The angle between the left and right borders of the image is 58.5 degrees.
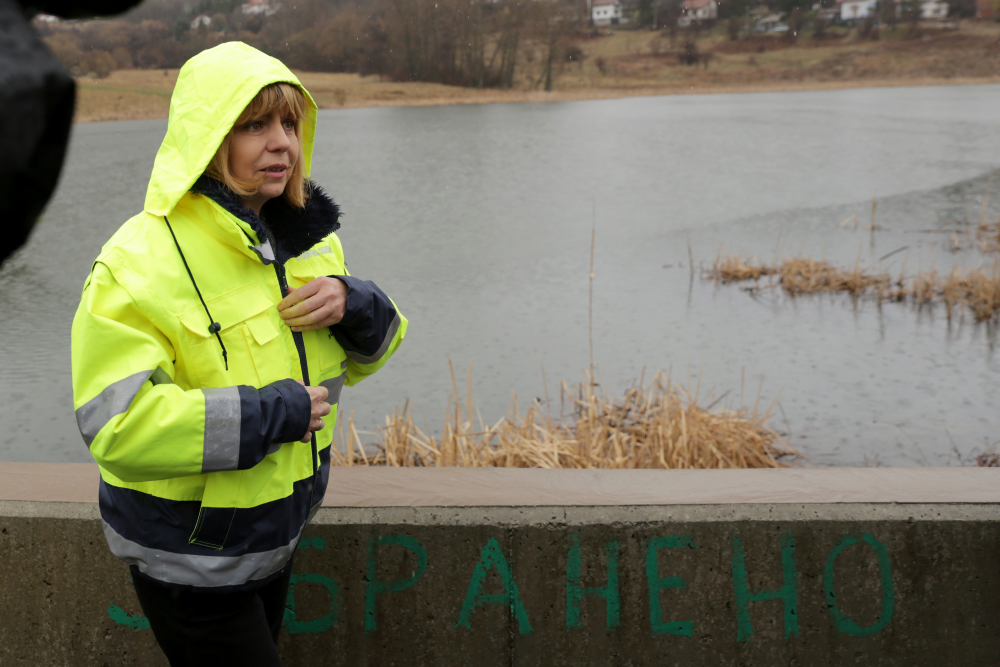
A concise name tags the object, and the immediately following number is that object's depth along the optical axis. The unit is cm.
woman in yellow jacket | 137
